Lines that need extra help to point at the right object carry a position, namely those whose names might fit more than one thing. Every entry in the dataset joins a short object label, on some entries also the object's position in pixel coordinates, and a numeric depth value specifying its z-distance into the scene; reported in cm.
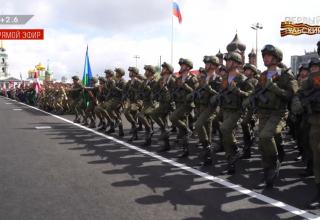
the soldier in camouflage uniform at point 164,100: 1029
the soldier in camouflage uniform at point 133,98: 1240
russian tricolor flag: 2970
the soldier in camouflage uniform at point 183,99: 952
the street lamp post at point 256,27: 4734
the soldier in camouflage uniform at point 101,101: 1437
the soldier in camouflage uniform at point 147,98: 1119
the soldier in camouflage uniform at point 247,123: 939
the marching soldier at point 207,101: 853
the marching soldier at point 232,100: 755
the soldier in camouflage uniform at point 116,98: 1356
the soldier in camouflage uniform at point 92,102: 1545
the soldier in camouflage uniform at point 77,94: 1743
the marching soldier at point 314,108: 570
